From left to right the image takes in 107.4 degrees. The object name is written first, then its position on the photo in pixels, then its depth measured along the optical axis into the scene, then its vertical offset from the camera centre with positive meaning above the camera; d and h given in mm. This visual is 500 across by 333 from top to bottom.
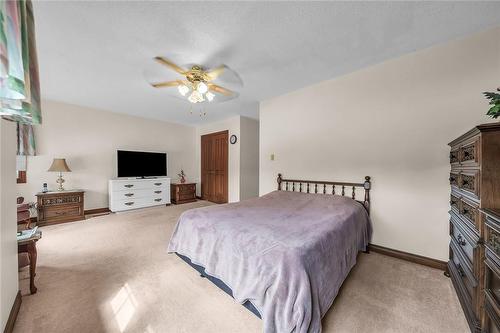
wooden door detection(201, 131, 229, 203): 5242 -68
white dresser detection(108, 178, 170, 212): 4262 -703
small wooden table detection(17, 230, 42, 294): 1566 -736
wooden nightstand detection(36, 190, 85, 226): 3367 -808
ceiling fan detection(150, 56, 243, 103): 2176 +1050
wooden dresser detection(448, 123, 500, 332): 1161 -291
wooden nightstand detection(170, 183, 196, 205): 5324 -820
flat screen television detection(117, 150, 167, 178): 4547 +23
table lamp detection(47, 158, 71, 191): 3518 -21
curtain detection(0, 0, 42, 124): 662 +412
